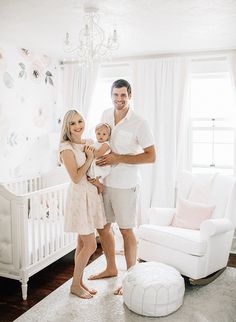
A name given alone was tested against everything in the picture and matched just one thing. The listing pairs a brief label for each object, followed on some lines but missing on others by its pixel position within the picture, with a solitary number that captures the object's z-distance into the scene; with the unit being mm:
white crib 2740
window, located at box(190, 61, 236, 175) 3951
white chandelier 2620
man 2709
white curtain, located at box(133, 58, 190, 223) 3951
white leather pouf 2438
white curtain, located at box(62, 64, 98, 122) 4320
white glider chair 2861
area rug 2441
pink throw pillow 3215
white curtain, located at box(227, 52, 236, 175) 3717
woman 2598
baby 2648
